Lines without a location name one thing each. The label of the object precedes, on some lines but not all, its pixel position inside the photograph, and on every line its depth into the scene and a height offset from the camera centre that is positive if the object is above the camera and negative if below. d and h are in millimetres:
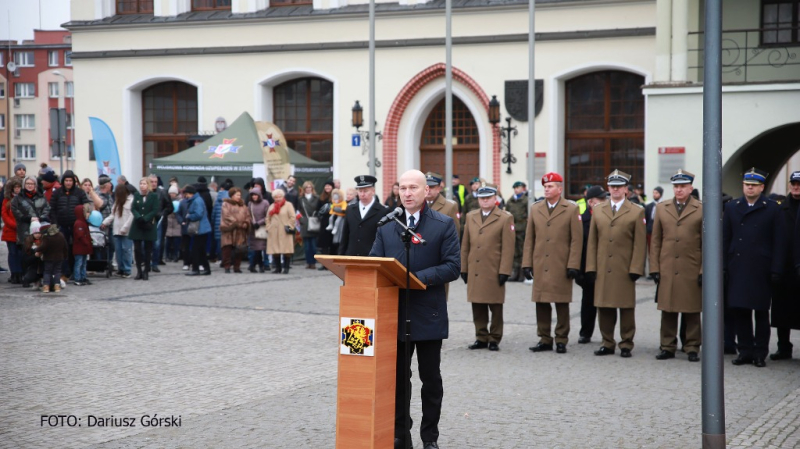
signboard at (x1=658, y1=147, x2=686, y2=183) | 21450 +754
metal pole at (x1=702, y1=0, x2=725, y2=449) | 6199 -233
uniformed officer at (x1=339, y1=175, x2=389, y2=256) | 12109 -336
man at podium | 6438 -575
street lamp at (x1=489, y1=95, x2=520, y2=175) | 26172 +1754
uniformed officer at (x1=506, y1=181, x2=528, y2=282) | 19203 -300
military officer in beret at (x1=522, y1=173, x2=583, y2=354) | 11086 -669
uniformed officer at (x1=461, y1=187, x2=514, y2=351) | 11234 -738
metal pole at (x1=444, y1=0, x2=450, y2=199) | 21812 +2030
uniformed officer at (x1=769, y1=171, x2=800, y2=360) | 10547 -1023
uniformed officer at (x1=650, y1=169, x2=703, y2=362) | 10602 -758
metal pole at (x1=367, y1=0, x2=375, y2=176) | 22109 +2712
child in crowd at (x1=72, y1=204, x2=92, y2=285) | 16453 -652
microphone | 6071 -125
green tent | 23078 +835
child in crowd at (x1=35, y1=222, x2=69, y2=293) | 15266 -852
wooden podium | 5918 -935
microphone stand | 6051 -973
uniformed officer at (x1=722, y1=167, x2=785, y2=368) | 10398 -698
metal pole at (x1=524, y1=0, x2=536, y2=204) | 21203 +2176
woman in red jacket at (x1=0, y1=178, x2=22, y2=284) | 16594 -624
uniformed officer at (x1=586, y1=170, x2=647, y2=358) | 10922 -677
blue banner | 25547 +1164
